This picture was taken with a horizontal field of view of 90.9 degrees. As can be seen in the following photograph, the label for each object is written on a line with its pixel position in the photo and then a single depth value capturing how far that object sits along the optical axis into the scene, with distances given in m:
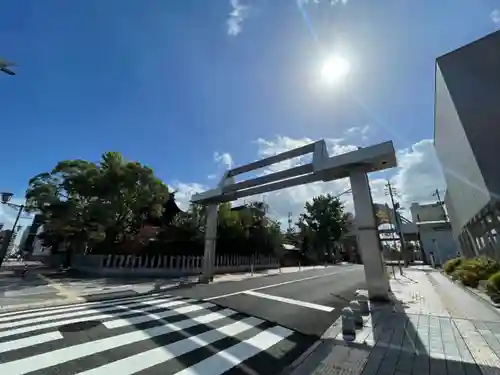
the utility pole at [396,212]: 30.83
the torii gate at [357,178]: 7.91
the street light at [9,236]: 16.58
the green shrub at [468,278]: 10.60
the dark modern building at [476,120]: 9.96
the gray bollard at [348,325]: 4.87
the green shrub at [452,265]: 17.32
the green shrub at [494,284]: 7.35
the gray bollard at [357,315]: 5.53
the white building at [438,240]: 37.12
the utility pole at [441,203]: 43.34
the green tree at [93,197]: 17.36
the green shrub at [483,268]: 10.14
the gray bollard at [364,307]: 6.55
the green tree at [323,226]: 39.50
